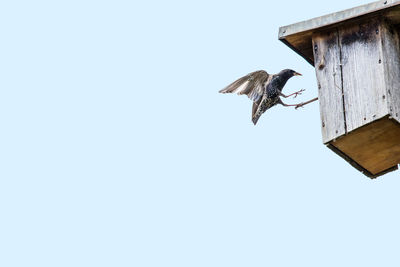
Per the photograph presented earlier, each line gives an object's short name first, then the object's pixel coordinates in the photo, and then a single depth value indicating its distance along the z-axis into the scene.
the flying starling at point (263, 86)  14.61
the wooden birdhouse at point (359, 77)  12.95
